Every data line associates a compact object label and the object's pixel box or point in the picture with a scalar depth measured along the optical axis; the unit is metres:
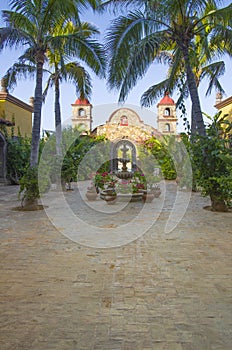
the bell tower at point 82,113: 23.98
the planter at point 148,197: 9.11
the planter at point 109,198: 8.81
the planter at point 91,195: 9.59
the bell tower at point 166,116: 23.93
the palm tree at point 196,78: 11.20
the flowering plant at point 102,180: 9.99
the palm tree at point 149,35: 7.27
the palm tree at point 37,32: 7.25
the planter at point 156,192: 10.17
